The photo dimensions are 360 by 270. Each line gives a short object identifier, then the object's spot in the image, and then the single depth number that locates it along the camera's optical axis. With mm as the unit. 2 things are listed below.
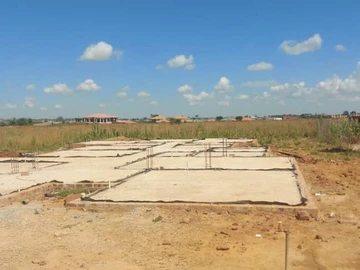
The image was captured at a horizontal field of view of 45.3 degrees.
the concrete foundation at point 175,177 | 7387
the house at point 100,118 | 77812
